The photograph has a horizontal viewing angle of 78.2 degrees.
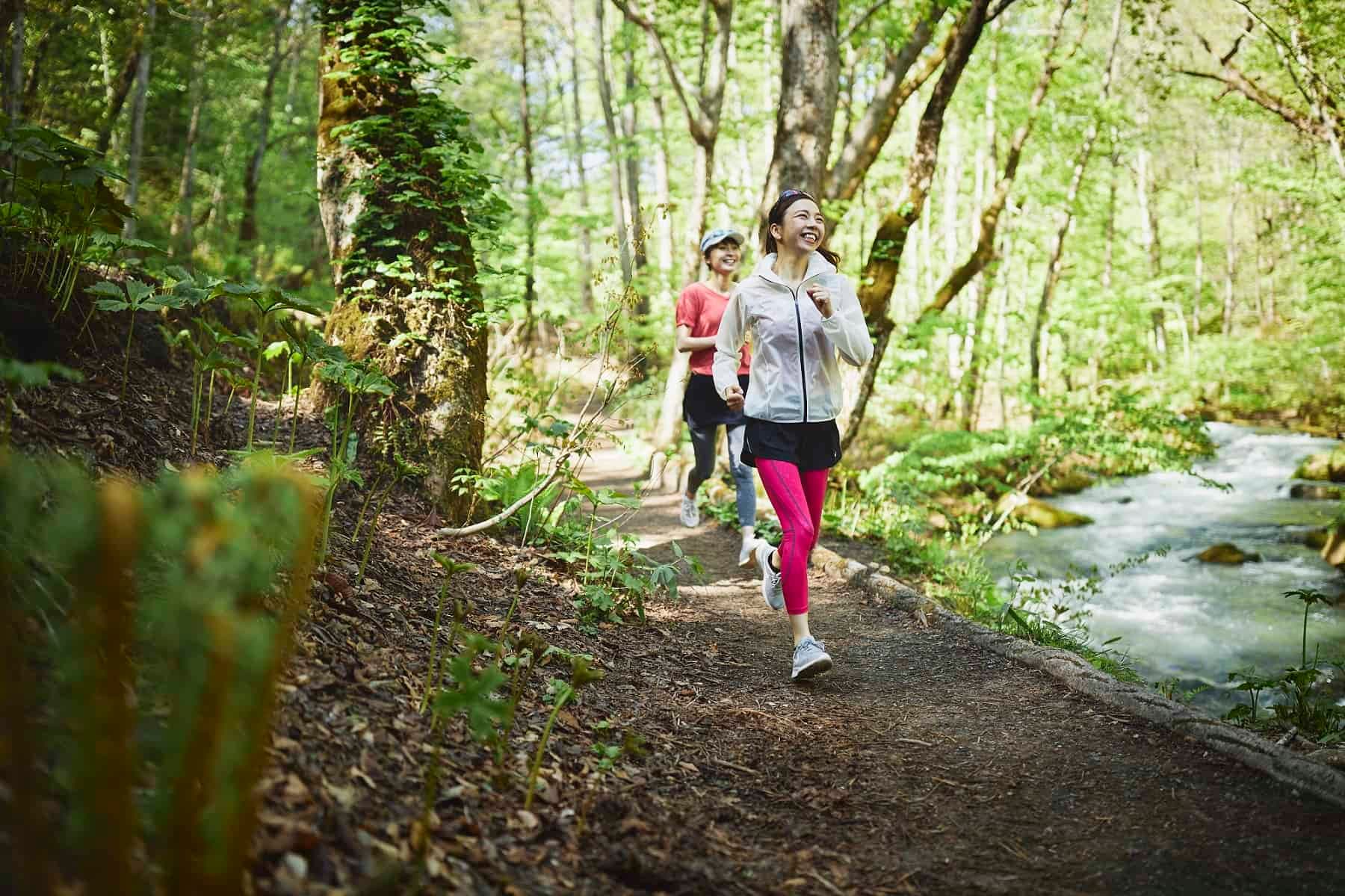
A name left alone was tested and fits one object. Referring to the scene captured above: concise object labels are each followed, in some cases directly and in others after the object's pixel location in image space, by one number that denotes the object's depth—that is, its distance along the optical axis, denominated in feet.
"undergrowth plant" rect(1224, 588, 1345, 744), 11.73
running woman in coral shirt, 19.26
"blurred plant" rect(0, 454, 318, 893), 3.55
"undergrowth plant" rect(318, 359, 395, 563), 10.60
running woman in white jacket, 12.63
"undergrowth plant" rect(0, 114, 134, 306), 11.37
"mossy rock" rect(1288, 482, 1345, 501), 43.04
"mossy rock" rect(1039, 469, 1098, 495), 46.93
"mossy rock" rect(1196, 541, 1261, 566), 32.81
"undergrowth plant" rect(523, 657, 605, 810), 7.36
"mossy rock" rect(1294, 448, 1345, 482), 46.14
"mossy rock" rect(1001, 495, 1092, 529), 39.31
